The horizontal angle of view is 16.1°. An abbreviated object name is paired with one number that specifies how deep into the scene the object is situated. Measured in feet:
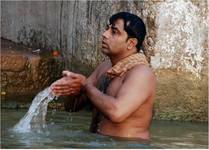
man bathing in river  17.38
